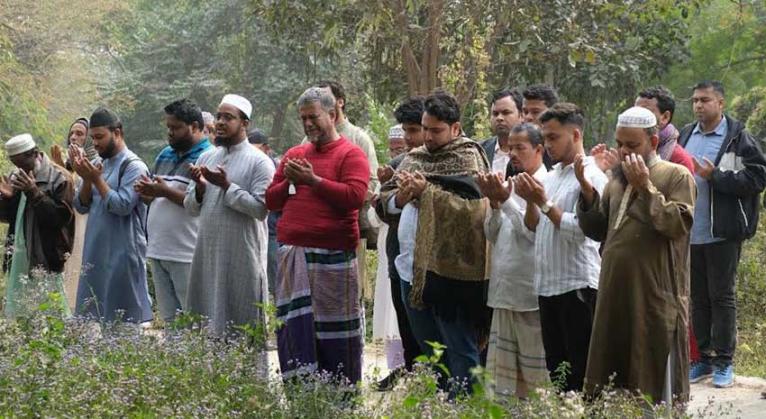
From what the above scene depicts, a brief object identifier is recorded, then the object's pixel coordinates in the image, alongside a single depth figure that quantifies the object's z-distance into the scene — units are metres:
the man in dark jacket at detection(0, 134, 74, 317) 9.52
